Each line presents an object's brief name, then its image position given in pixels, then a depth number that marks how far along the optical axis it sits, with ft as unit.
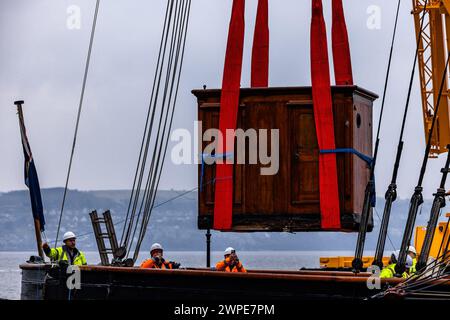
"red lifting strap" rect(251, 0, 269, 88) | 68.69
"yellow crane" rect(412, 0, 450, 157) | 118.11
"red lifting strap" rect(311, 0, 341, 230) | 65.57
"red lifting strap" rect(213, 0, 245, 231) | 66.64
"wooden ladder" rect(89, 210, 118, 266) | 72.93
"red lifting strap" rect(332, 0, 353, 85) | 67.82
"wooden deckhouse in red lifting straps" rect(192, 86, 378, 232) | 66.03
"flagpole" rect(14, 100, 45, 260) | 97.60
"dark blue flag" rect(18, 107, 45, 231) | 103.60
